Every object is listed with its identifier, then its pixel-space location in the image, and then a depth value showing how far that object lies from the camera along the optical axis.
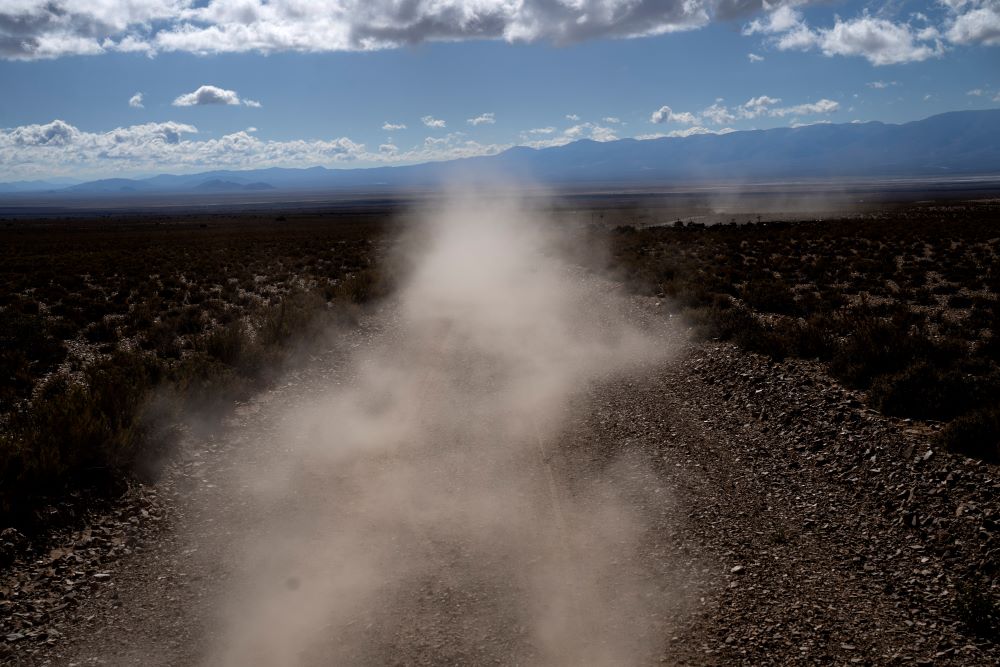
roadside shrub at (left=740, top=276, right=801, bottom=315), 16.73
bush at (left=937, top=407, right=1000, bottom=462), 7.10
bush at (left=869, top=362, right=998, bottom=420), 8.47
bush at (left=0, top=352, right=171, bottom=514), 6.94
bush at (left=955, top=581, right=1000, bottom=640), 4.93
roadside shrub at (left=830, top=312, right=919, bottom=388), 10.13
